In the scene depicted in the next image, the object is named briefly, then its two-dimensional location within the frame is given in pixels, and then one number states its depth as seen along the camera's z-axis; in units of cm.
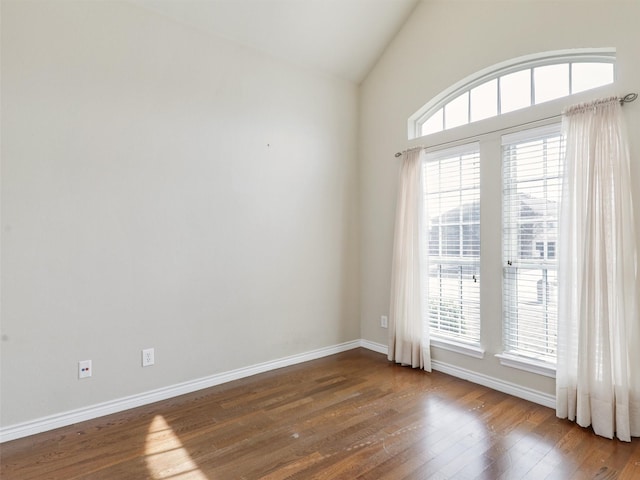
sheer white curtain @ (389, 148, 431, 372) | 349
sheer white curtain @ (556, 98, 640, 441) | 228
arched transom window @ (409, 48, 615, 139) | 262
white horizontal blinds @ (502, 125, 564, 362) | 274
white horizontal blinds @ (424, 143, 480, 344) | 324
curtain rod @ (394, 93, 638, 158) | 235
